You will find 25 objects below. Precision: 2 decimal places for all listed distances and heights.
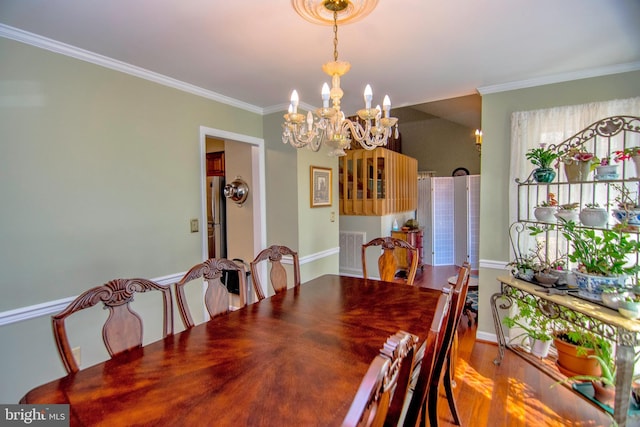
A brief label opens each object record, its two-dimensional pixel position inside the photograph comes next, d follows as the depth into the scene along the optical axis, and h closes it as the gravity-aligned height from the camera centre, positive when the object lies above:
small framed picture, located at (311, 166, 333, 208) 3.69 +0.18
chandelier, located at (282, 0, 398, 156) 1.60 +0.43
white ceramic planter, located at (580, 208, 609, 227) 2.04 -0.12
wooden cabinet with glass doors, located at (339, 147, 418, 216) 5.37 +0.33
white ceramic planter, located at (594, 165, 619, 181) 2.02 +0.17
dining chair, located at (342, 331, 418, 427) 0.57 -0.36
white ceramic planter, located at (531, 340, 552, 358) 2.44 -1.13
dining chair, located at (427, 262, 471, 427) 1.60 -0.78
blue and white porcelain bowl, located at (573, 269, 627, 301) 1.96 -0.53
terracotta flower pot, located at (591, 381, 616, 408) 1.87 -1.14
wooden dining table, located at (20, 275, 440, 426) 0.98 -0.63
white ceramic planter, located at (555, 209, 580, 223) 2.28 -0.11
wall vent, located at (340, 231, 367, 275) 5.49 -0.85
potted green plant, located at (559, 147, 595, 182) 2.20 +0.24
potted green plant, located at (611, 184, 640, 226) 1.88 -0.08
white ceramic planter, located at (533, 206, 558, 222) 2.46 -0.10
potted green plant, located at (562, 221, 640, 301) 1.95 -0.39
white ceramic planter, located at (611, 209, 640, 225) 1.88 -0.10
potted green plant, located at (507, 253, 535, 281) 2.52 -0.54
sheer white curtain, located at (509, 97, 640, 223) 2.51 +0.63
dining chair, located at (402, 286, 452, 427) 1.05 -0.59
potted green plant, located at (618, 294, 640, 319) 1.76 -0.60
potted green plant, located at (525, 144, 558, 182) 2.44 +0.28
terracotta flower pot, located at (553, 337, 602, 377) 2.08 -1.07
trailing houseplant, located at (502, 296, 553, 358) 2.42 -0.98
